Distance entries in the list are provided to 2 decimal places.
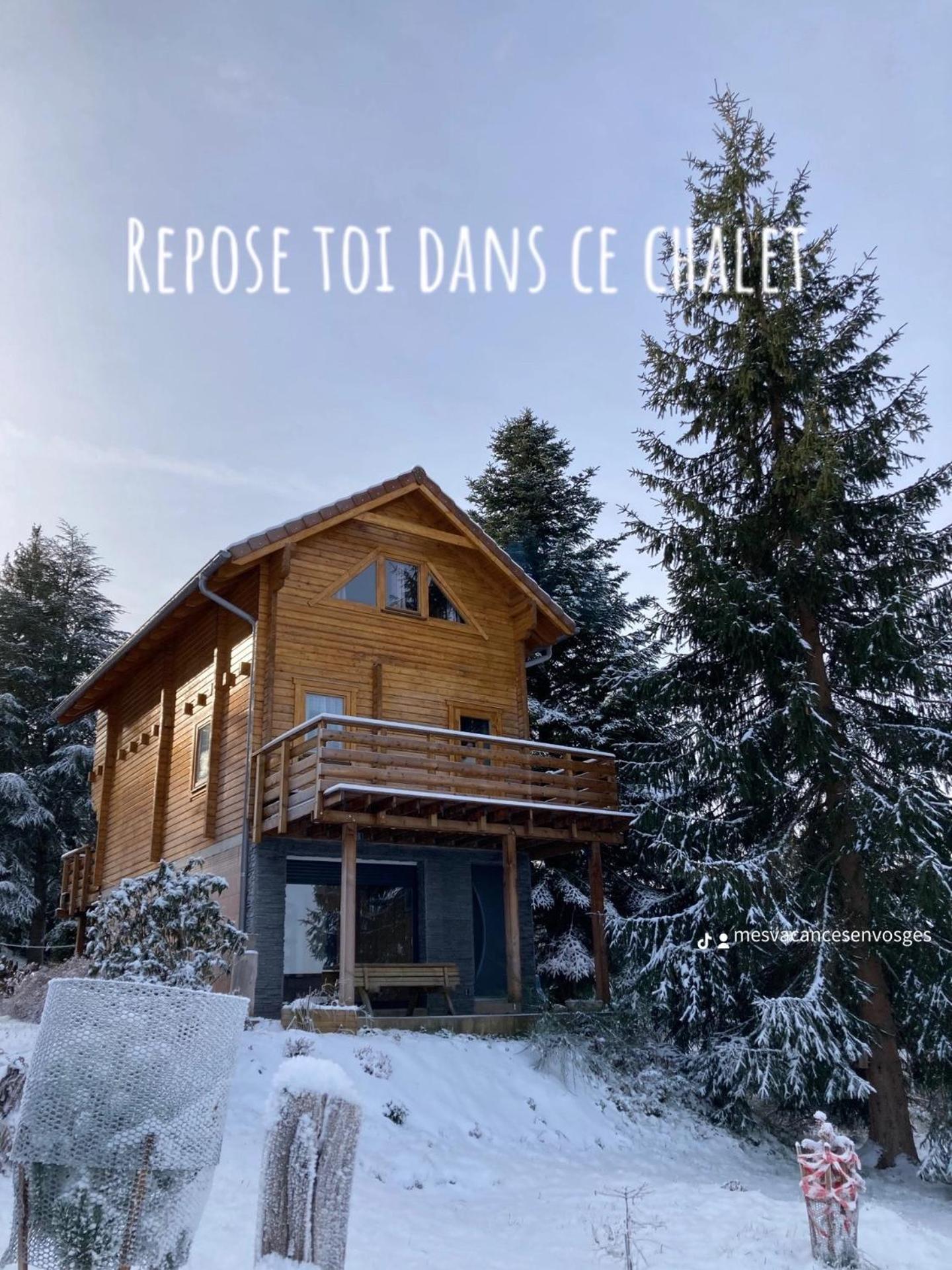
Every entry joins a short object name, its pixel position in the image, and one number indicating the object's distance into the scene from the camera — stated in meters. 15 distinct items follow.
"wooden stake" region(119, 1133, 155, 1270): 3.85
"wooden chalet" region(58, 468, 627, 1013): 16.48
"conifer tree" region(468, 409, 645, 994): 21.84
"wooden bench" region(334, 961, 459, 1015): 16.00
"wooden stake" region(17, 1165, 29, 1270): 3.97
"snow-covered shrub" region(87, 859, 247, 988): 12.38
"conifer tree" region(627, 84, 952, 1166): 13.74
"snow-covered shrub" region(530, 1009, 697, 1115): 15.34
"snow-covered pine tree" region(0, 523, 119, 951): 27.98
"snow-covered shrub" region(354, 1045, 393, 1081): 13.11
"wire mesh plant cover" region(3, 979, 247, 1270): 3.97
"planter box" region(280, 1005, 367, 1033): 14.31
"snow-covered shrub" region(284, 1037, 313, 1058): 12.62
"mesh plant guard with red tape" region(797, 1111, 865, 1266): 8.00
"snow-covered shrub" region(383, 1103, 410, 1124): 12.13
